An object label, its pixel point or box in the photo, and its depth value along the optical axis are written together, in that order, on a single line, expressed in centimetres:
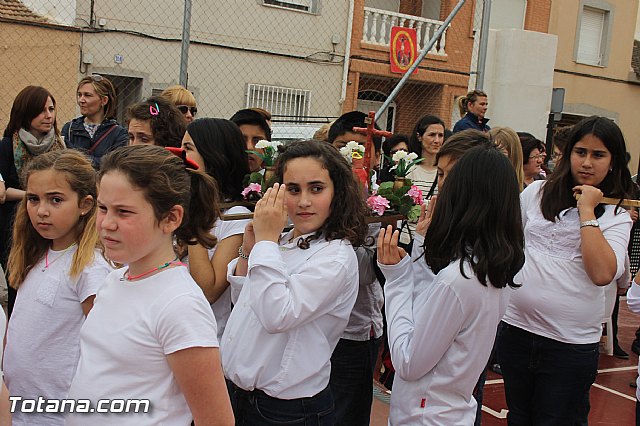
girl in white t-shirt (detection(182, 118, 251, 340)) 292
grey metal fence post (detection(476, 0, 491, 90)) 724
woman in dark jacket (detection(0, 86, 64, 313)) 461
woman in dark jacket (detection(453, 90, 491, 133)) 676
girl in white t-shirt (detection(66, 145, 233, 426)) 185
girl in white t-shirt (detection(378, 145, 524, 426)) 245
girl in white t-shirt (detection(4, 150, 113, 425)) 248
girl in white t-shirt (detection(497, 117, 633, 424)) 316
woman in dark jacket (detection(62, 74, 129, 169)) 492
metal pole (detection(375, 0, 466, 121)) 635
